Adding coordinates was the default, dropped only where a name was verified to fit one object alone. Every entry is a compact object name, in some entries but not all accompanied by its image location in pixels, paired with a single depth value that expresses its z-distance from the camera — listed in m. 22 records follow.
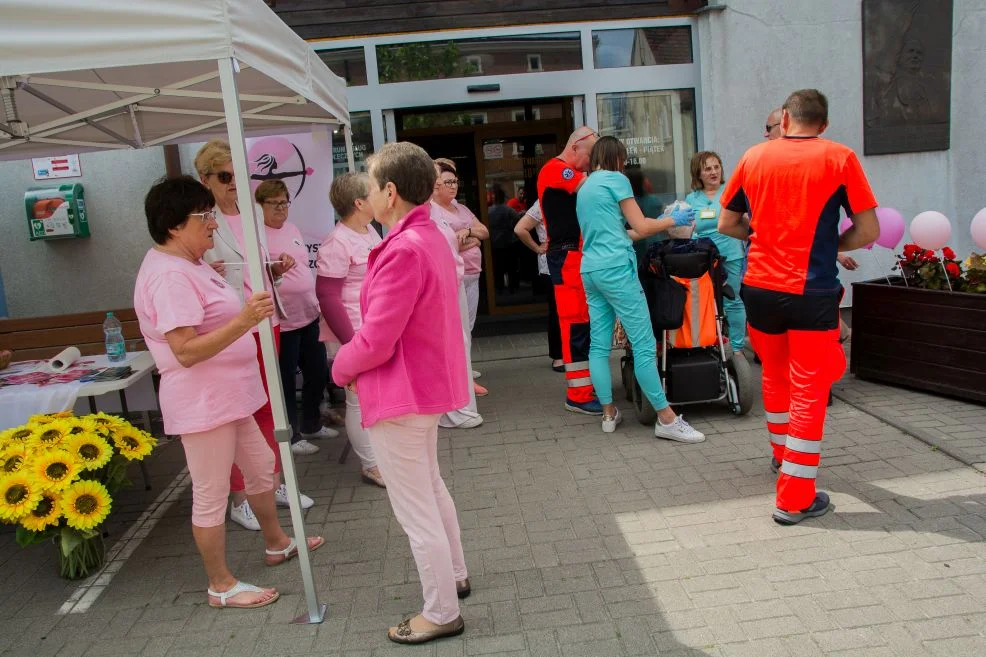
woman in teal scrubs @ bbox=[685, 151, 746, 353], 5.70
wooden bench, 5.45
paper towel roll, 4.52
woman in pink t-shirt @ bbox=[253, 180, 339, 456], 4.46
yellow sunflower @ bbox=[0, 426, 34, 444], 3.56
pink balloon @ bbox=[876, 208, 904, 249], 5.31
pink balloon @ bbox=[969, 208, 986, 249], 4.88
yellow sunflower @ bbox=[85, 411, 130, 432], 3.83
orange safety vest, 4.91
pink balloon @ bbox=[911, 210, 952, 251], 5.11
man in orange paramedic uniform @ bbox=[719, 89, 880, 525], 3.40
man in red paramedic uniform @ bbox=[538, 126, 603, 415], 5.12
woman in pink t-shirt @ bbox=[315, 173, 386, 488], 4.16
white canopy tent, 2.52
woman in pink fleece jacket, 2.53
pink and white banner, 5.87
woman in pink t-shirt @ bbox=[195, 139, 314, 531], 3.81
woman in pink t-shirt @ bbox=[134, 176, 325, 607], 2.88
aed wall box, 6.45
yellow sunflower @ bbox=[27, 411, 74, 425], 3.71
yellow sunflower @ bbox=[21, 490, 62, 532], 3.38
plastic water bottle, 4.72
